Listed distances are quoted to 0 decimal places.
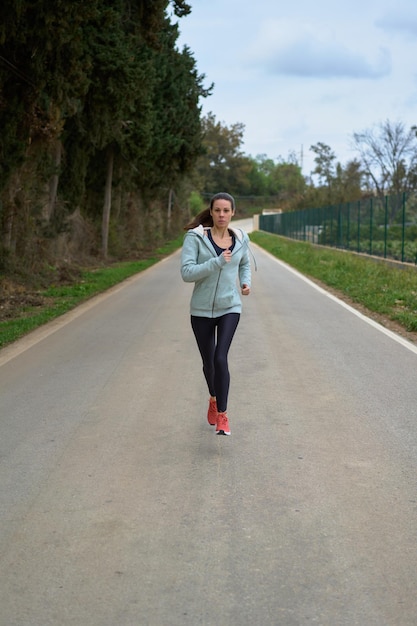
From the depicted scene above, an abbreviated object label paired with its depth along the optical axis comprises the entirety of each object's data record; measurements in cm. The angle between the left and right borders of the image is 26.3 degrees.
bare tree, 8681
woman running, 683
